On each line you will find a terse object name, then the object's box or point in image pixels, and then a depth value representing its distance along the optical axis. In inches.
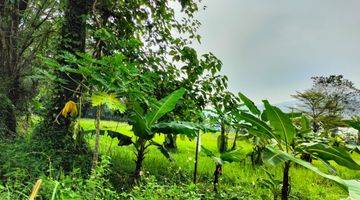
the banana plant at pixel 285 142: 159.3
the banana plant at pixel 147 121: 218.1
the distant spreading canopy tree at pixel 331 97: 1015.6
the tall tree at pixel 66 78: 272.5
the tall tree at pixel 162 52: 281.6
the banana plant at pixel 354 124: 149.8
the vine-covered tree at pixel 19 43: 349.4
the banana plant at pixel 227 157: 241.8
